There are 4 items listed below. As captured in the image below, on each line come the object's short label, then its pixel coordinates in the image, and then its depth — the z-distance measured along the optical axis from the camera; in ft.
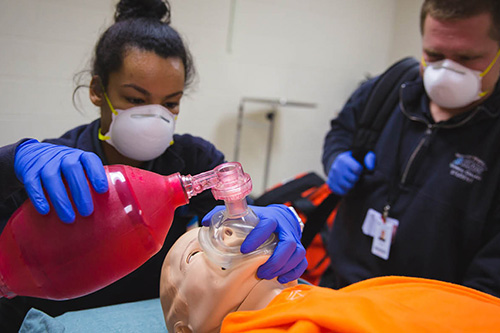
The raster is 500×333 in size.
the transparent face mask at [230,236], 2.67
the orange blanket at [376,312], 2.26
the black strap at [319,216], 5.70
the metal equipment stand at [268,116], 8.73
